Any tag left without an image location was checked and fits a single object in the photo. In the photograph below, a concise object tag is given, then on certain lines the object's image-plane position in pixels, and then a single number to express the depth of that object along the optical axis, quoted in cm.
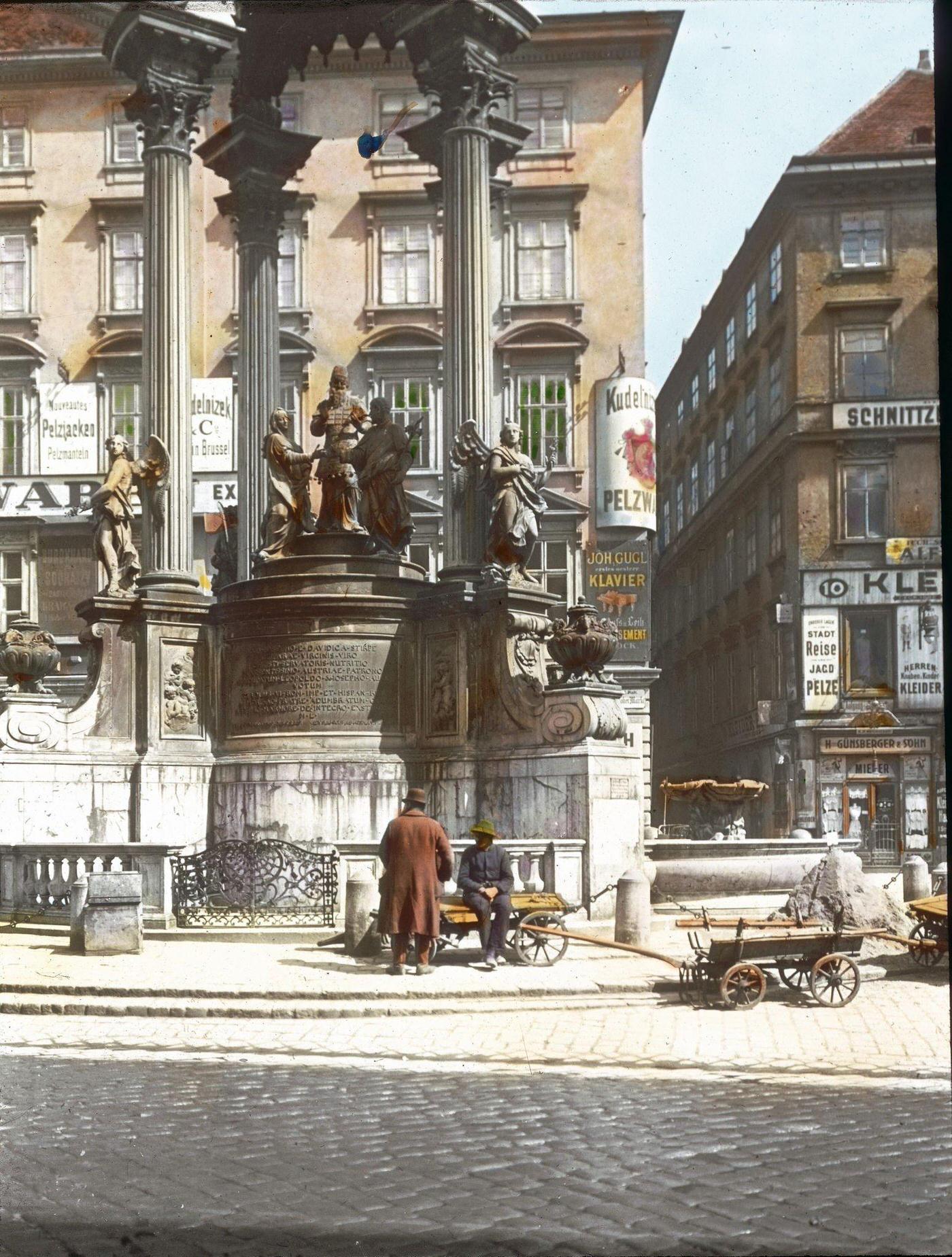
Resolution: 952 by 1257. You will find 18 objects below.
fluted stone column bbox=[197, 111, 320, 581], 2858
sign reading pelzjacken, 4306
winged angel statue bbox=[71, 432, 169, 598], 2623
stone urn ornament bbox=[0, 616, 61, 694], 2495
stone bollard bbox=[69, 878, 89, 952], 1892
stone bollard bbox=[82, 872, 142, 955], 1855
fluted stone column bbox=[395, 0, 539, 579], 2573
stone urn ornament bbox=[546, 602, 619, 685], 2273
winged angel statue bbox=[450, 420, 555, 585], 2498
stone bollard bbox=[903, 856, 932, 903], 2233
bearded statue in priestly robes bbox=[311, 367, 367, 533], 2548
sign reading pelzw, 4384
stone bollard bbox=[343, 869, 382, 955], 1845
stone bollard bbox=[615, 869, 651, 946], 1803
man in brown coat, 1700
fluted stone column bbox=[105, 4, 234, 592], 2655
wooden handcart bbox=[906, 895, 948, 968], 1524
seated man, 1723
